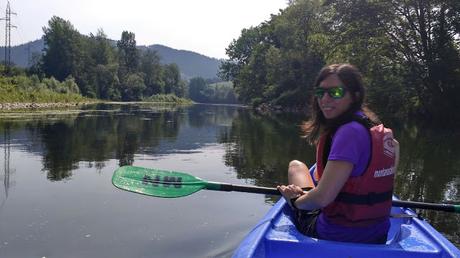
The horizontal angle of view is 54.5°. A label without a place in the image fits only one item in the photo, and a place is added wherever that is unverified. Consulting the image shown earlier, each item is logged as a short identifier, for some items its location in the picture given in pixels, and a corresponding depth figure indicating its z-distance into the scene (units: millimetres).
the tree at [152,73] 107438
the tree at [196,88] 152288
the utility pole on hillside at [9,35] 58906
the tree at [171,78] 116356
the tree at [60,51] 81500
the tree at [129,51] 108688
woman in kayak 2818
